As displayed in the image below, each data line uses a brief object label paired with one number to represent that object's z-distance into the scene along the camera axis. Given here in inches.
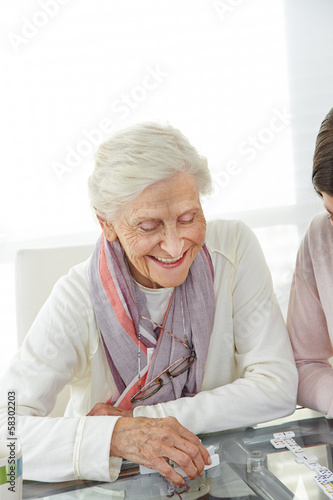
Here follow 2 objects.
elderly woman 48.8
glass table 41.4
